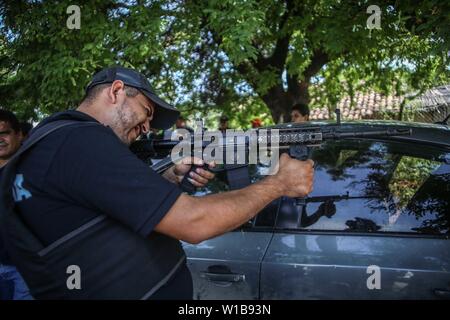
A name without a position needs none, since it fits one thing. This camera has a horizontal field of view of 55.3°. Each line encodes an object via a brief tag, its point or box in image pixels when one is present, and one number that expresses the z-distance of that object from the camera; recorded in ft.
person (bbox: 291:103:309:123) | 18.49
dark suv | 6.66
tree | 12.84
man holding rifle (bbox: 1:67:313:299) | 4.19
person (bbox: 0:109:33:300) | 6.06
